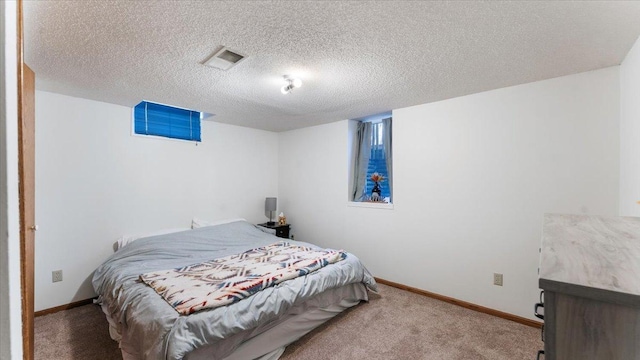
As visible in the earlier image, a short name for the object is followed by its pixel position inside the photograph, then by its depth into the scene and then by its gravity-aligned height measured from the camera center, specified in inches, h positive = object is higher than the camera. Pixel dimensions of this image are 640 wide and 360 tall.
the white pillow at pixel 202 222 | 146.6 -25.8
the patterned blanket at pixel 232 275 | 73.6 -33.2
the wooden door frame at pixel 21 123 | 25.1 +5.2
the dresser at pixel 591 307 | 20.7 -10.5
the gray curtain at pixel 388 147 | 147.6 +16.7
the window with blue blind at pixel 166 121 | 131.3 +29.2
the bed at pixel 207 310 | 64.1 -37.3
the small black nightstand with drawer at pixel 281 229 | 173.6 -34.3
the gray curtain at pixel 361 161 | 159.0 +9.6
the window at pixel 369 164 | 154.4 +7.9
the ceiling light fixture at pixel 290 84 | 92.2 +32.6
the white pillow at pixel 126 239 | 120.2 -28.1
